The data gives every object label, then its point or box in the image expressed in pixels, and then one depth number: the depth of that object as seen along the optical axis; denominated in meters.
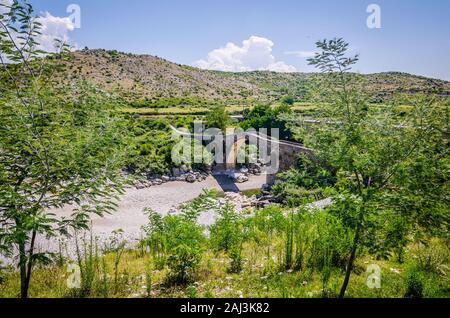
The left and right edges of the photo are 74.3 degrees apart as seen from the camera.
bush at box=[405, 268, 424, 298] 4.52
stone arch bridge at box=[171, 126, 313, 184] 25.45
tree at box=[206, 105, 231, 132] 35.59
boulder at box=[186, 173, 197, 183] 27.50
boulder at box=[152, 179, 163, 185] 26.36
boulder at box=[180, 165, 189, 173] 29.08
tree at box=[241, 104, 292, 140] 33.25
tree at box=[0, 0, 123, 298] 3.51
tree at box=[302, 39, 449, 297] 3.56
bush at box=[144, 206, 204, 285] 5.35
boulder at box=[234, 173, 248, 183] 28.31
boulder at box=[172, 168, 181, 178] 28.57
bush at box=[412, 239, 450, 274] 5.63
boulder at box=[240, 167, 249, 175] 30.52
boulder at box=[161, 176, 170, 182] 27.33
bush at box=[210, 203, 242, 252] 6.71
